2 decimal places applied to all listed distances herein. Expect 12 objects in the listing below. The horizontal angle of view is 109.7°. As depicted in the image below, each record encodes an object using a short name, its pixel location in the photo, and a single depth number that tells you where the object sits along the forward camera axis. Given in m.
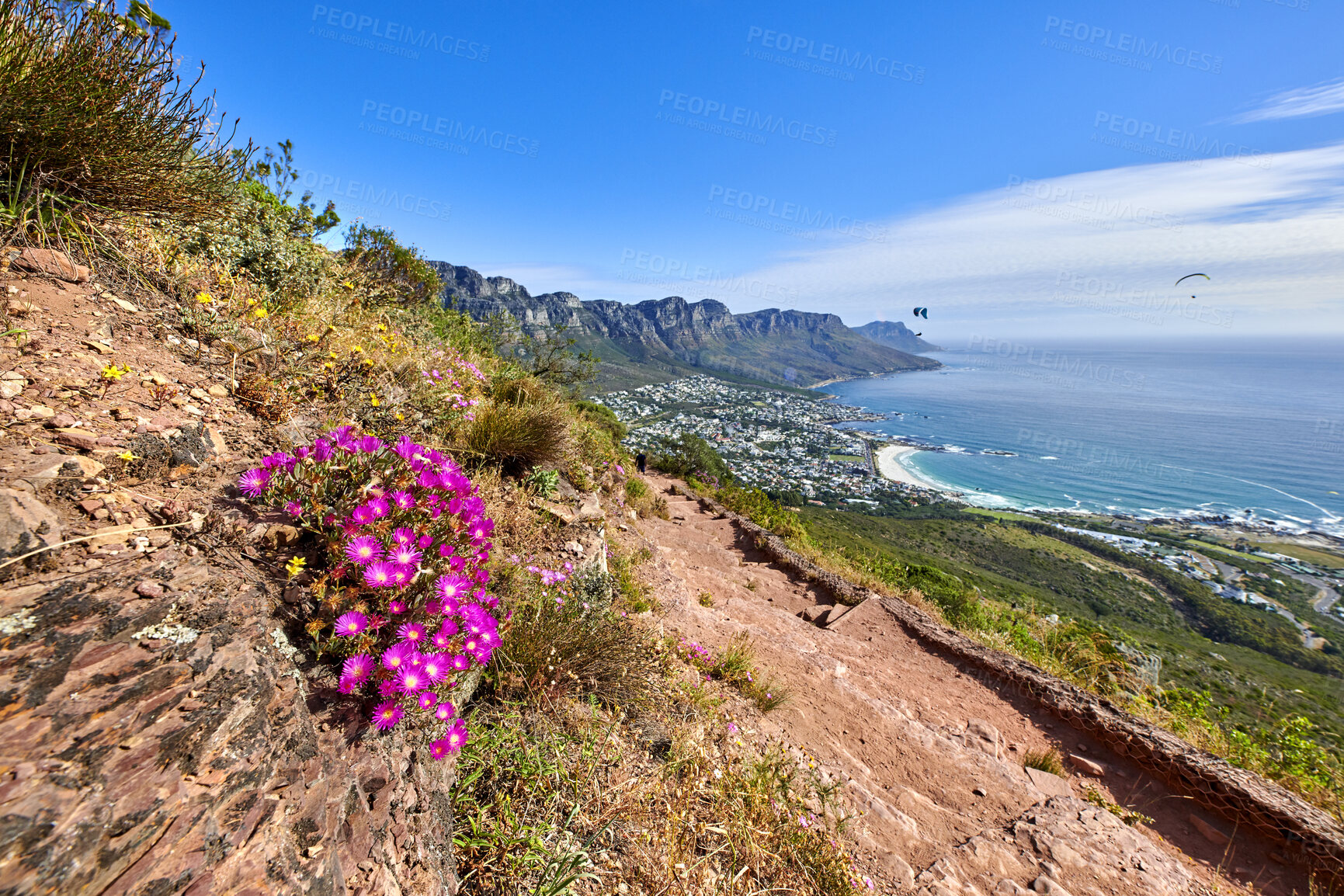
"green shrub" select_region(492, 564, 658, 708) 2.57
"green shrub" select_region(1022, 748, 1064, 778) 4.20
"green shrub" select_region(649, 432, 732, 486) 19.72
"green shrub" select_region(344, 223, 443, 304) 6.79
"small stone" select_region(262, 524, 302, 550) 1.92
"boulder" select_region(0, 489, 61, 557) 1.29
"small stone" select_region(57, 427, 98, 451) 1.78
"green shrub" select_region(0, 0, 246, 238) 2.58
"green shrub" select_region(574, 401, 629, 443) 17.28
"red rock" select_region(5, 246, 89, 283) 2.52
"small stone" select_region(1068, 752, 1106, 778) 4.29
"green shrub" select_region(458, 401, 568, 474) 4.11
